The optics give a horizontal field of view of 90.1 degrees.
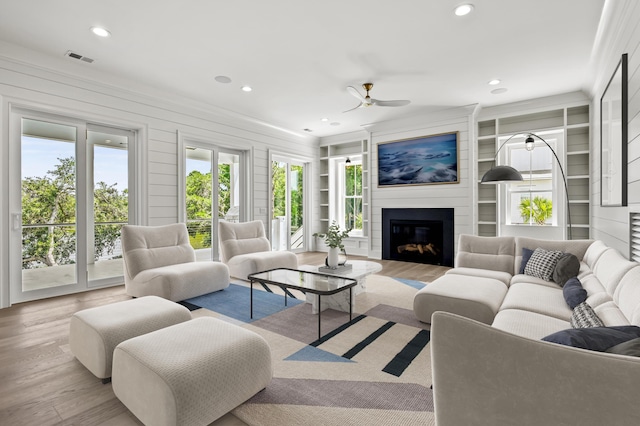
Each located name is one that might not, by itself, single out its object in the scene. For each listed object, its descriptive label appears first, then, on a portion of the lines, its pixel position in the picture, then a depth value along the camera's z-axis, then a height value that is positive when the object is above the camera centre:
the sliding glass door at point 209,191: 5.34 +0.39
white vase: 3.72 -0.54
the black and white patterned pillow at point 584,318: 1.62 -0.57
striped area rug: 1.68 -1.04
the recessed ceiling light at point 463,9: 2.78 +1.79
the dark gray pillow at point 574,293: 2.19 -0.59
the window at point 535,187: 5.15 +0.41
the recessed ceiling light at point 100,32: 3.10 +1.79
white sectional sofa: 0.75 -0.44
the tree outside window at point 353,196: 7.54 +0.39
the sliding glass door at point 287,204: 6.93 +0.20
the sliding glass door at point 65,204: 3.66 +0.13
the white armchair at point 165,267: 3.55 -0.65
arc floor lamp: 3.51 +0.40
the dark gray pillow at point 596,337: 1.05 -0.43
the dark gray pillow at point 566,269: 2.79 -0.51
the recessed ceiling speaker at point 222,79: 4.28 +1.83
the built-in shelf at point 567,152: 4.93 +0.97
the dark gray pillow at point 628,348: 0.91 -0.40
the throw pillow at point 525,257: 3.31 -0.48
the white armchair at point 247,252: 4.60 -0.61
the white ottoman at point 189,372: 1.44 -0.78
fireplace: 5.92 -0.45
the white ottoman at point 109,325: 1.97 -0.74
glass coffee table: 2.73 -0.65
